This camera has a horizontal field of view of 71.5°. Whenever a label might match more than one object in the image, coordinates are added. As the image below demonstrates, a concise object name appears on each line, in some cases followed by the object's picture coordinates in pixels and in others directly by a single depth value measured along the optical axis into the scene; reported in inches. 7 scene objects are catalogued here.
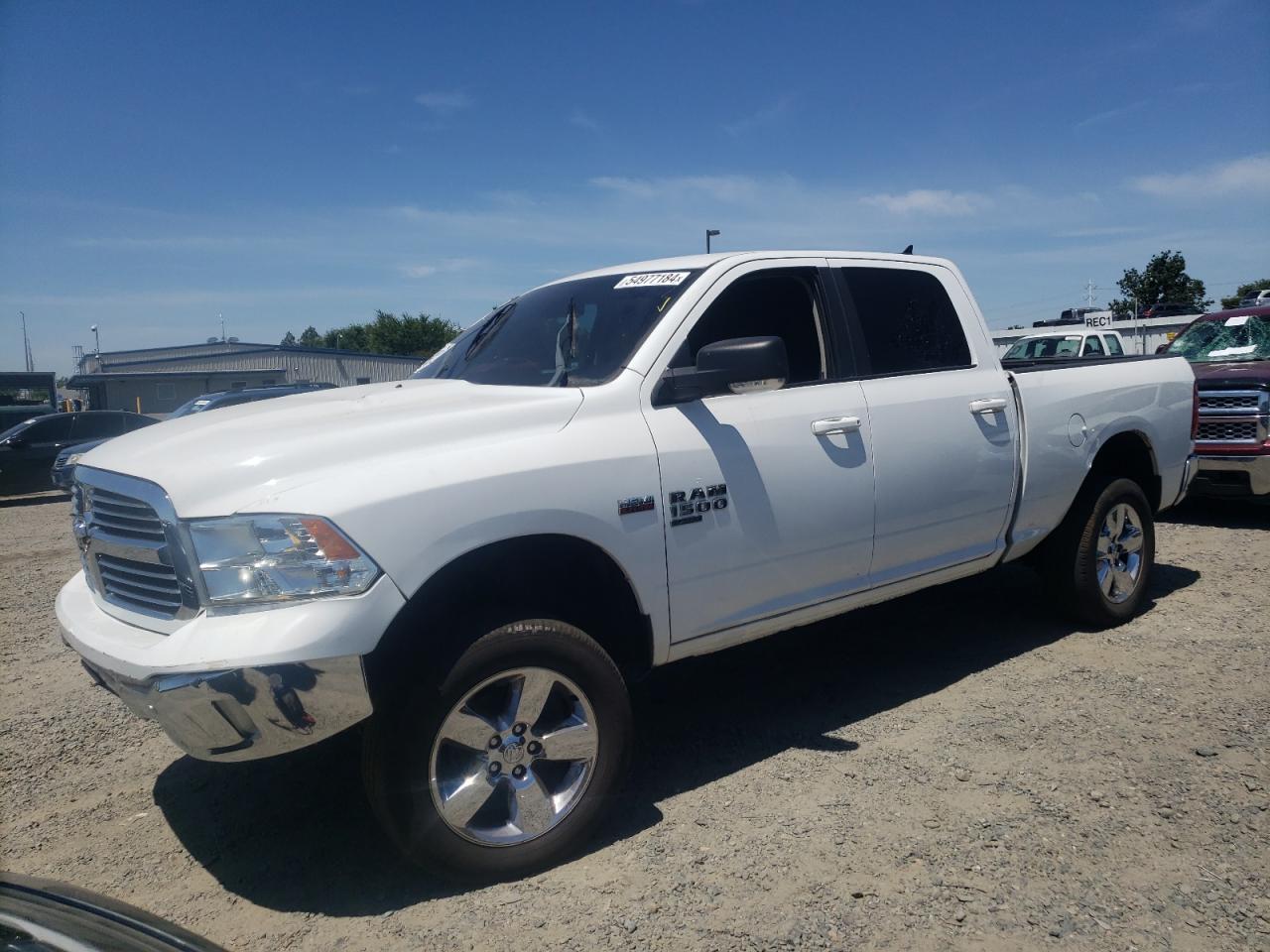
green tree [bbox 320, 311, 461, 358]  3681.1
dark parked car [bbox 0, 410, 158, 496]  593.0
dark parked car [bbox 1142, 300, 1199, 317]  1539.1
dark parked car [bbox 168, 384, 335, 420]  587.2
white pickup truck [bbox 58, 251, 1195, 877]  97.8
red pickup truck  301.3
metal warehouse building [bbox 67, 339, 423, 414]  1955.0
